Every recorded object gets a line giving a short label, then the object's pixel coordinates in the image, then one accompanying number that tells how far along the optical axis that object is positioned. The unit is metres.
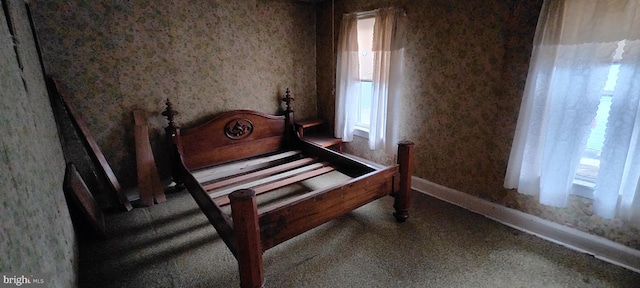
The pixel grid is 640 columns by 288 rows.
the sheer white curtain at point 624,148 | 1.55
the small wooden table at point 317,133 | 3.42
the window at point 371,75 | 2.74
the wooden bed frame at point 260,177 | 1.50
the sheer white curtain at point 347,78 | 3.12
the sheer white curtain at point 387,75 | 2.70
